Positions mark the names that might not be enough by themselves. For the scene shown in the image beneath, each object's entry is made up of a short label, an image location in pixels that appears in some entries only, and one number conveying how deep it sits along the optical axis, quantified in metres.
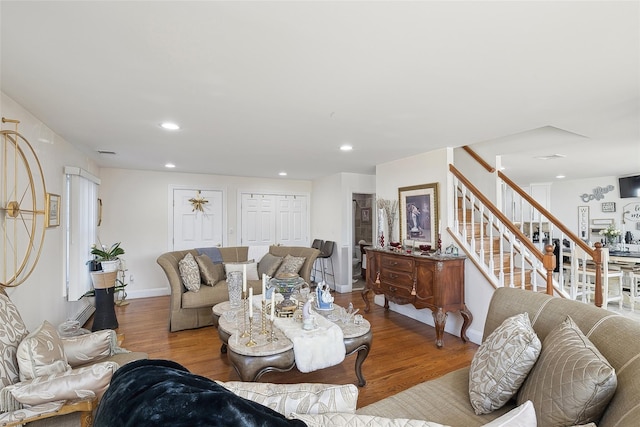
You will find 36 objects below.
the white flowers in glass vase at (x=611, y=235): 5.94
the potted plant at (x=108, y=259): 3.60
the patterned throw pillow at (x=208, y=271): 4.06
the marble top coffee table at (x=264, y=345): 1.93
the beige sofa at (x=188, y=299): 3.67
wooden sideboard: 3.21
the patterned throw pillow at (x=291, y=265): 4.34
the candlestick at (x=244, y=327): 2.19
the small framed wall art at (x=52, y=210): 2.57
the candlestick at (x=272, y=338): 2.12
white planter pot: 3.60
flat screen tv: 5.94
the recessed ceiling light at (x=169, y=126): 2.67
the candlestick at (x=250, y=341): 2.02
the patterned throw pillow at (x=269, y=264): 4.49
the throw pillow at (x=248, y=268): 4.33
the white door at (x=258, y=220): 6.11
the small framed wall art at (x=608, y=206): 6.43
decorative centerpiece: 2.73
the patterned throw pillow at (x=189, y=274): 3.83
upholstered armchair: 1.33
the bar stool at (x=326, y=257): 5.74
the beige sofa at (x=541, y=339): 0.94
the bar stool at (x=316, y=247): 6.11
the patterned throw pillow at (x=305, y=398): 1.05
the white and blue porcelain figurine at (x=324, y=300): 2.68
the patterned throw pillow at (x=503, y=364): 1.24
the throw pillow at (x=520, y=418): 0.86
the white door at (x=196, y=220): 5.55
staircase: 2.58
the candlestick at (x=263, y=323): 2.11
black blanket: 0.59
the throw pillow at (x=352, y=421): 0.95
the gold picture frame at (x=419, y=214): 3.75
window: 3.22
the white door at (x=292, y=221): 6.44
